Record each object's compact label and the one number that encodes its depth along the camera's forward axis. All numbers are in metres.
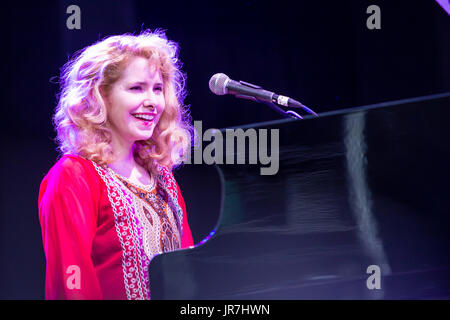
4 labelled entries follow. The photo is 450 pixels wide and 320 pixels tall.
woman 3.06
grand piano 2.84
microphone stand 3.00
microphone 2.99
